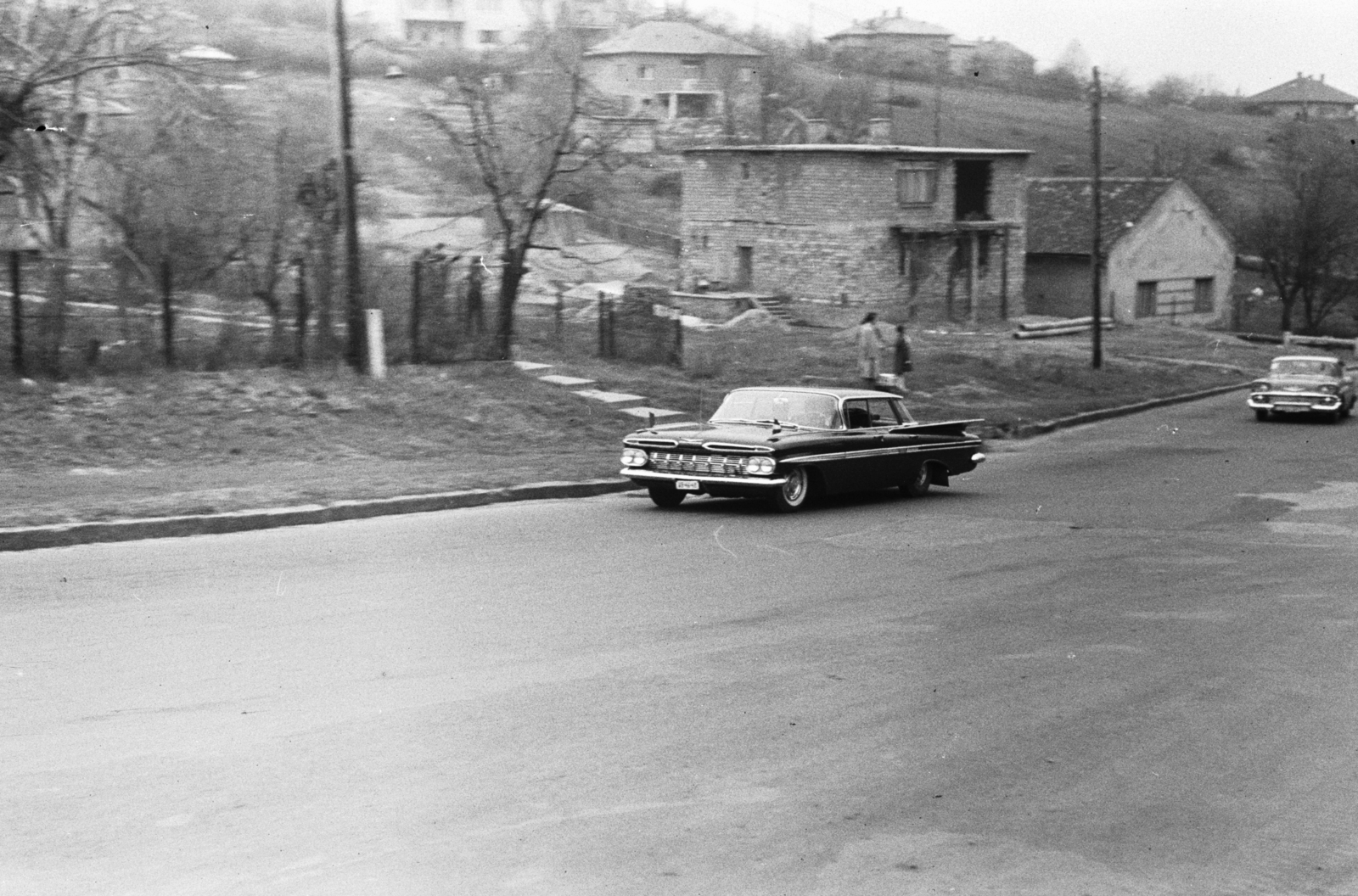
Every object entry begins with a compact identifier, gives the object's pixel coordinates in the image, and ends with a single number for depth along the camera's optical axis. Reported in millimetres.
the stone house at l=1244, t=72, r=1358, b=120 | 153250
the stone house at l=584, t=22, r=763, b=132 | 100375
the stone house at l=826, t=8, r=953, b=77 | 142625
